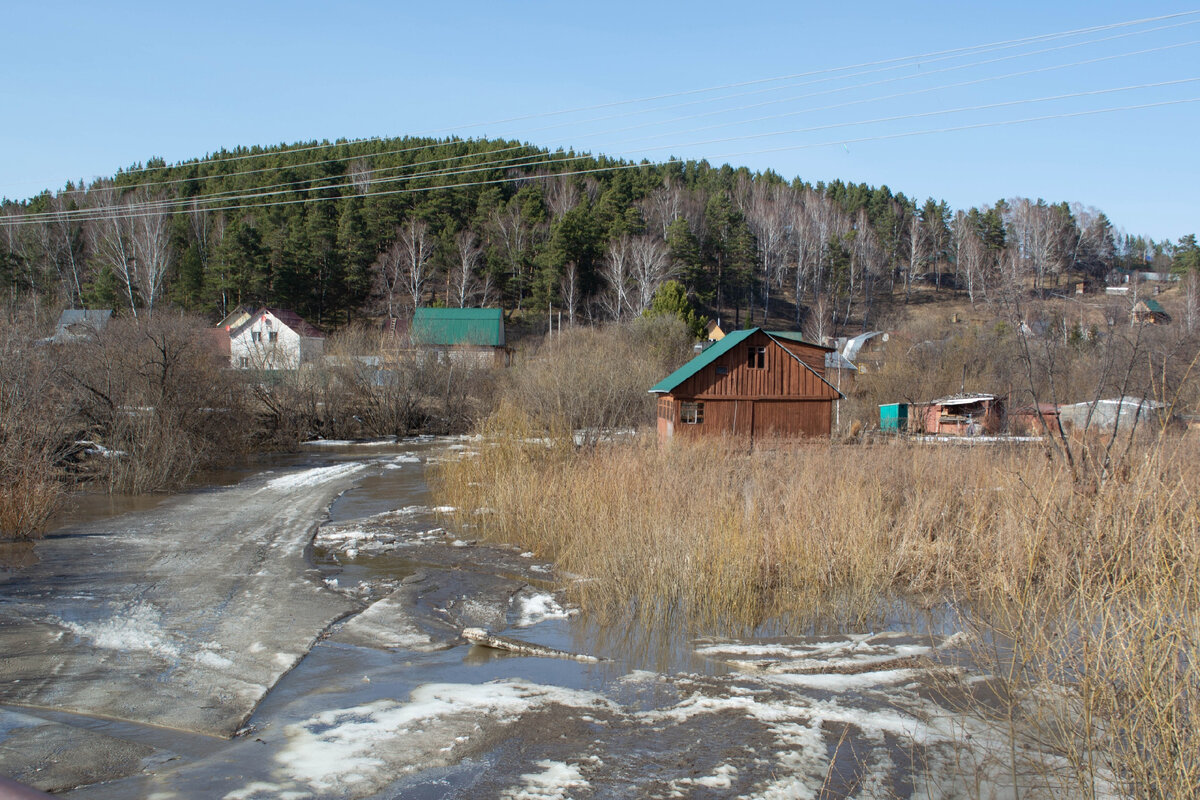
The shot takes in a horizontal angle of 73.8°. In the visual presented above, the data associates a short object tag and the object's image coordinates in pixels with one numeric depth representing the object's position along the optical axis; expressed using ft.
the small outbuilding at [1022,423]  95.14
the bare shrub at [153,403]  67.67
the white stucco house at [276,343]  123.07
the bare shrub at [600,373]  93.08
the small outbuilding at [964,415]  124.47
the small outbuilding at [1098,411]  101.39
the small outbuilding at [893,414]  134.09
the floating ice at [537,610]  32.32
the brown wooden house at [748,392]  100.42
